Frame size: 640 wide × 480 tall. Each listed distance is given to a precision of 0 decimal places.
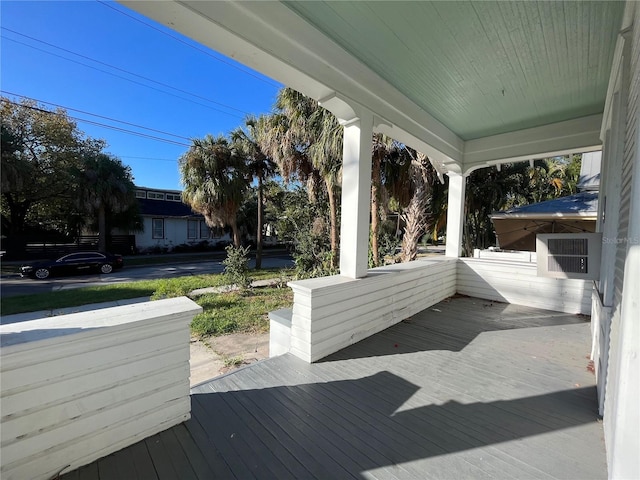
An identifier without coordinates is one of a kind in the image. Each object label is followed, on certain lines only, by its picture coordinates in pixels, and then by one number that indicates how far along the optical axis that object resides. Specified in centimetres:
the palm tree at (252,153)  1097
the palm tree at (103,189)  1407
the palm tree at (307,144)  673
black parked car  1082
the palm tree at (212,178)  1046
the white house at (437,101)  150
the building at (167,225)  1891
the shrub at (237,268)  902
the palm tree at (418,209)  609
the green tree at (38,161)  1268
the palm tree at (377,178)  659
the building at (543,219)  571
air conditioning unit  241
